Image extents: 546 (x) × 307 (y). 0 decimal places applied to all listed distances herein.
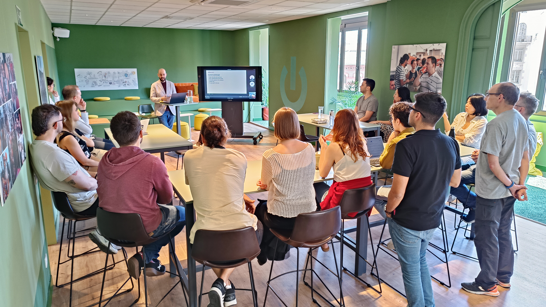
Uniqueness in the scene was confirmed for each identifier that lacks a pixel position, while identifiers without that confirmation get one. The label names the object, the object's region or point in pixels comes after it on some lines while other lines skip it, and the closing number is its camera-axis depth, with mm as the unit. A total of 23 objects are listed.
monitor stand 7934
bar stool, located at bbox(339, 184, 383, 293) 2471
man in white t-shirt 2418
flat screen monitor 7750
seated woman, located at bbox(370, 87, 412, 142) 5281
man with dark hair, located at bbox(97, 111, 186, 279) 2172
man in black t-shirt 2043
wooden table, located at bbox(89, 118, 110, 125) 6601
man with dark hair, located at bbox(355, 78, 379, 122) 5695
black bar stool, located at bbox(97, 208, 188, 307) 2109
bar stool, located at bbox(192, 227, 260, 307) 1978
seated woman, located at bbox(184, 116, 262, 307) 2082
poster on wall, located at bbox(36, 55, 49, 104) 3629
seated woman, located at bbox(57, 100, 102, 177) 3123
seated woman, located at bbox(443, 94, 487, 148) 3951
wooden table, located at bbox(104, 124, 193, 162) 3842
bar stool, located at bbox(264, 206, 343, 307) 2184
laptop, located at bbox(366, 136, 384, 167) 3359
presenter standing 7031
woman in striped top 2277
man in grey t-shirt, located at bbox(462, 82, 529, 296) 2473
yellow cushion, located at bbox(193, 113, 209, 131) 9344
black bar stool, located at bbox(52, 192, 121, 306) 2557
